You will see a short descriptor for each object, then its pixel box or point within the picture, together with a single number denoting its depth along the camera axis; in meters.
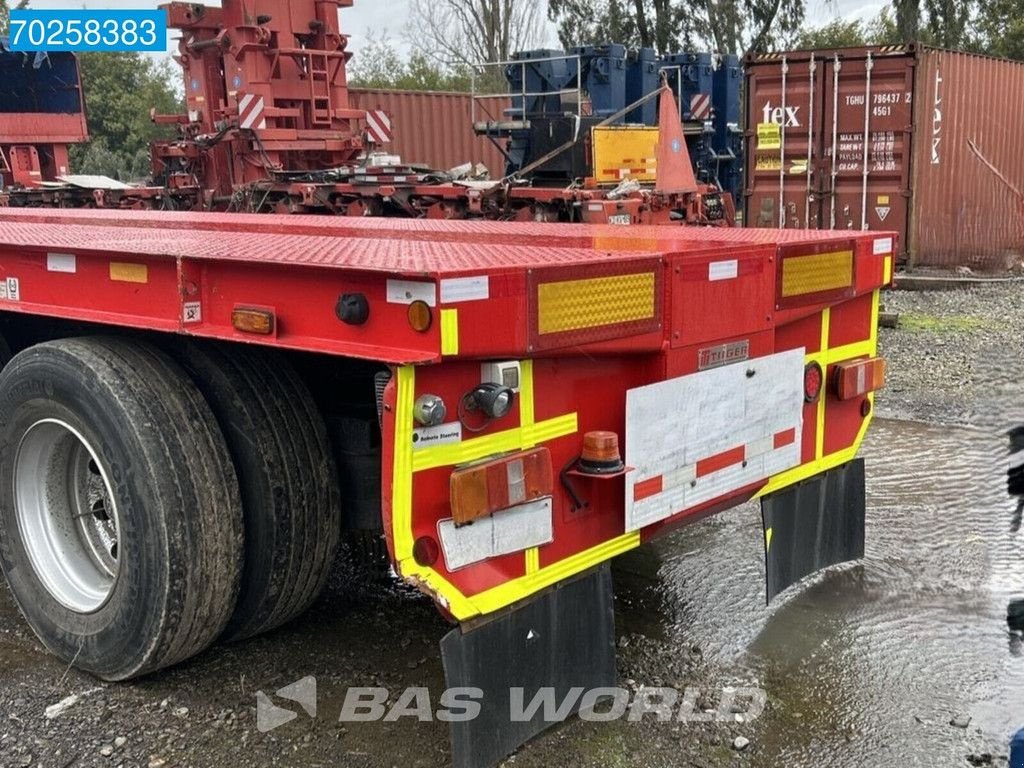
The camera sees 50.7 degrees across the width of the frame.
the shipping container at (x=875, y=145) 11.70
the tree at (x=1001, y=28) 29.19
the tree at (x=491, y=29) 32.88
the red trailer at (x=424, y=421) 2.54
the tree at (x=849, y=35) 33.31
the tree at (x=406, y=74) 35.09
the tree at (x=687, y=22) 31.03
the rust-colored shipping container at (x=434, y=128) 20.75
